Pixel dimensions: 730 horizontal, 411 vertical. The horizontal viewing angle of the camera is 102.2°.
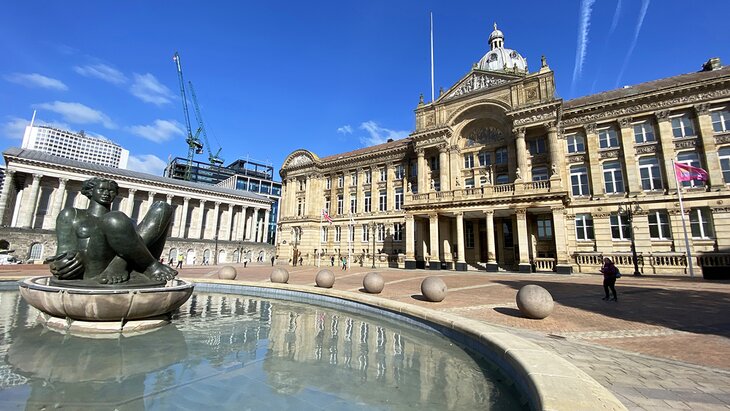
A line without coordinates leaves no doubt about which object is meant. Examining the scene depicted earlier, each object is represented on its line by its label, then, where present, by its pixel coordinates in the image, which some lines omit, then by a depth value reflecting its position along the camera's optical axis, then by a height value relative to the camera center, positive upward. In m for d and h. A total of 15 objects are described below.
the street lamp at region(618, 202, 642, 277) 25.88 +4.10
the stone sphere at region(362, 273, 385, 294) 12.74 -1.33
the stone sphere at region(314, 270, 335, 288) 14.16 -1.35
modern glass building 116.06 +30.66
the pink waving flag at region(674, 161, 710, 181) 20.97 +6.19
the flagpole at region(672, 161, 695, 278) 20.46 +0.18
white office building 164.00 +59.32
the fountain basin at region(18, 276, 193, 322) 5.93 -1.13
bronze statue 6.73 -0.06
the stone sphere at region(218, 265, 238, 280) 17.20 -1.40
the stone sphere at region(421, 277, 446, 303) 10.88 -1.33
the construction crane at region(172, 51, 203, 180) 121.62 +44.62
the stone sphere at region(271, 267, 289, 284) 16.26 -1.43
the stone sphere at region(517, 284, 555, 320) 8.43 -1.34
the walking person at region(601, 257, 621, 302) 11.42 -0.67
